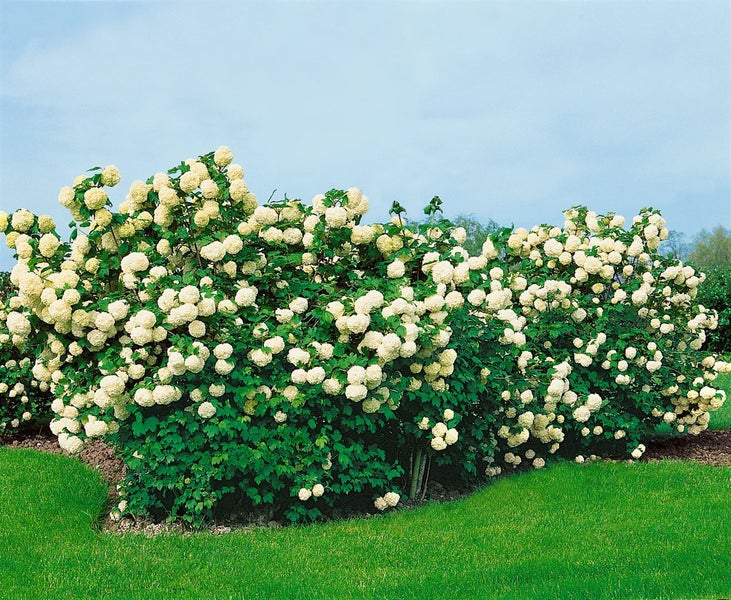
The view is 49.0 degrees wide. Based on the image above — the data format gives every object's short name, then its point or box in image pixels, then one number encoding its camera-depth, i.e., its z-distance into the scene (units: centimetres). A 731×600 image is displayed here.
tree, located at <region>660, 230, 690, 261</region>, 6424
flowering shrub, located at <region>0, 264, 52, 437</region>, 1066
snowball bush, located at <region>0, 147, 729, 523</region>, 606
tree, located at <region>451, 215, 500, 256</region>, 3806
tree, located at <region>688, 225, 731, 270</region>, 5562
